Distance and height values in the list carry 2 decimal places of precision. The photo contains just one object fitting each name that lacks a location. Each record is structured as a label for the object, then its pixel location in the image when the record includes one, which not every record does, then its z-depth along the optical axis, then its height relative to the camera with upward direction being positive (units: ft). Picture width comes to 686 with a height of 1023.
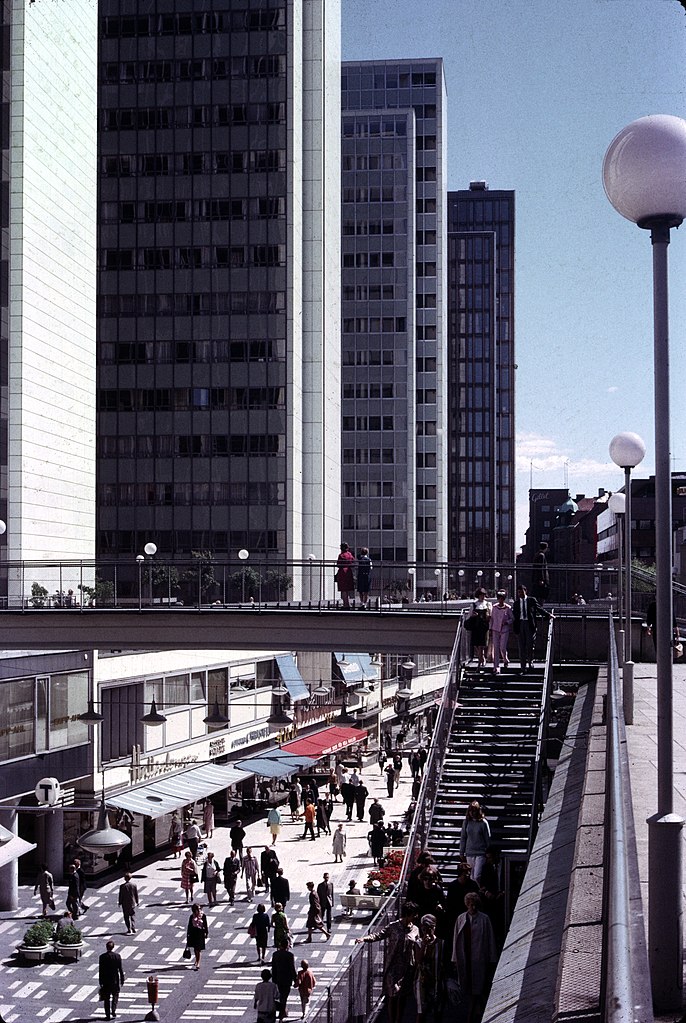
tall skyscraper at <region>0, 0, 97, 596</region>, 185.98 +47.10
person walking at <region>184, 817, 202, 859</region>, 133.08 -29.17
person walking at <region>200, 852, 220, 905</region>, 113.70 -28.82
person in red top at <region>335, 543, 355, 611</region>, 104.58 -0.65
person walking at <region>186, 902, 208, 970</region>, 91.35 -26.93
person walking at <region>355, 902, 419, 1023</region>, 39.68 -13.25
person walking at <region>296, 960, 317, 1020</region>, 75.05 -25.26
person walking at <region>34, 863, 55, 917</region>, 108.58 -28.42
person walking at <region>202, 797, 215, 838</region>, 148.77 -30.21
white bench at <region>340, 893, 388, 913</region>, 105.60 -28.67
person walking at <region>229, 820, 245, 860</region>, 122.83 -26.98
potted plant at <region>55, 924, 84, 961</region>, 94.32 -28.86
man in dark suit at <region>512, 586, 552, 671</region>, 76.78 -3.39
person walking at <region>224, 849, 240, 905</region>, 115.65 -28.74
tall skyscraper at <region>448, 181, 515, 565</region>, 557.74 +72.86
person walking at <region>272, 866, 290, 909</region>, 101.19 -26.32
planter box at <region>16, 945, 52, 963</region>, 93.71 -29.29
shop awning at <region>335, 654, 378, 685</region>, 213.15 -17.49
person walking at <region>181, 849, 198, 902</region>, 115.85 -28.95
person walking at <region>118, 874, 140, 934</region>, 101.30 -27.25
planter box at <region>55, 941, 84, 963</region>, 94.22 -29.37
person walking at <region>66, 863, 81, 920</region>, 109.09 -29.09
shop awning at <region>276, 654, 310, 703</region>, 198.70 -17.59
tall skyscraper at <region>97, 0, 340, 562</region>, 277.64 +66.95
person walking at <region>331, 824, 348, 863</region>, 127.95 -28.42
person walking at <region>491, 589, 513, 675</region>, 77.00 -3.43
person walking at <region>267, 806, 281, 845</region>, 141.90 -29.23
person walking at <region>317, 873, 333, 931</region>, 99.66 -26.57
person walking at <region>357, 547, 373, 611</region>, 102.78 -0.72
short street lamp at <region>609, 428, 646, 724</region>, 52.75 +4.90
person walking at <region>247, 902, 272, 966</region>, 90.53 -26.49
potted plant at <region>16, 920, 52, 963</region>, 93.76 -28.75
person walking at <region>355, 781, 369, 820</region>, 155.84 -29.10
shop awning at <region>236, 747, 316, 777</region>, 157.28 -25.62
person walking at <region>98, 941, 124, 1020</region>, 76.43 -25.37
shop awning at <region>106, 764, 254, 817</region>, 129.08 -24.87
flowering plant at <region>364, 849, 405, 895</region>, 83.20 -22.23
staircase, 57.98 -10.13
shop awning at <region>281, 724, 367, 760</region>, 176.24 -25.71
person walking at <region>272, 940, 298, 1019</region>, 72.28 -23.74
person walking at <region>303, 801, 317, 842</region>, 143.25 -29.05
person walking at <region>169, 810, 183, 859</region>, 140.87 -31.16
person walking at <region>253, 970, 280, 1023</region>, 67.31 -23.58
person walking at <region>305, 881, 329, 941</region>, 98.53 -27.75
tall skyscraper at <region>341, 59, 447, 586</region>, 389.80 +77.16
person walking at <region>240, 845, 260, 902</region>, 119.09 -29.23
